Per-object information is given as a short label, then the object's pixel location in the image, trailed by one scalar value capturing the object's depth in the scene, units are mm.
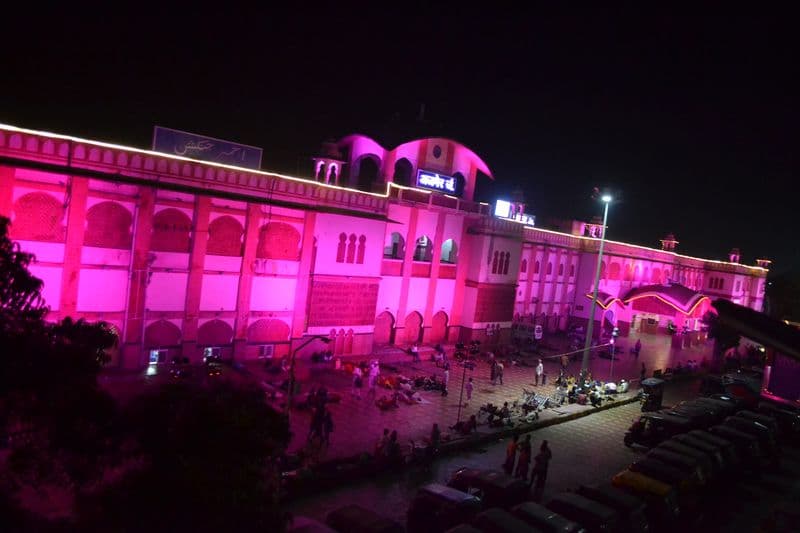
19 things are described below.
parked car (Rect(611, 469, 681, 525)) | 13617
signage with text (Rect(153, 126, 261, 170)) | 23172
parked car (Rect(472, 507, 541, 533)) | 10688
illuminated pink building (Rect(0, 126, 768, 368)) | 20812
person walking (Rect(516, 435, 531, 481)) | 16578
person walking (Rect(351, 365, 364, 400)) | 23734
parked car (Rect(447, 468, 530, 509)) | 13820
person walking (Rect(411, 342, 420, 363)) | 31719
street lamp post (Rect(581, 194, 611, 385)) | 28141
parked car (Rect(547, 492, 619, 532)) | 11758
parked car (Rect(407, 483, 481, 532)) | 12282
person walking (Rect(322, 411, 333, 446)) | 17375
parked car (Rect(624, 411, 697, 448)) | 20828
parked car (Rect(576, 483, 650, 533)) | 12430
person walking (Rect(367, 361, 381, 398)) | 23625
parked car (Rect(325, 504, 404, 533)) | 10610
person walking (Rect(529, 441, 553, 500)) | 16266
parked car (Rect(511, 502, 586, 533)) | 11039
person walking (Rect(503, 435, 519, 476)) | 17047
